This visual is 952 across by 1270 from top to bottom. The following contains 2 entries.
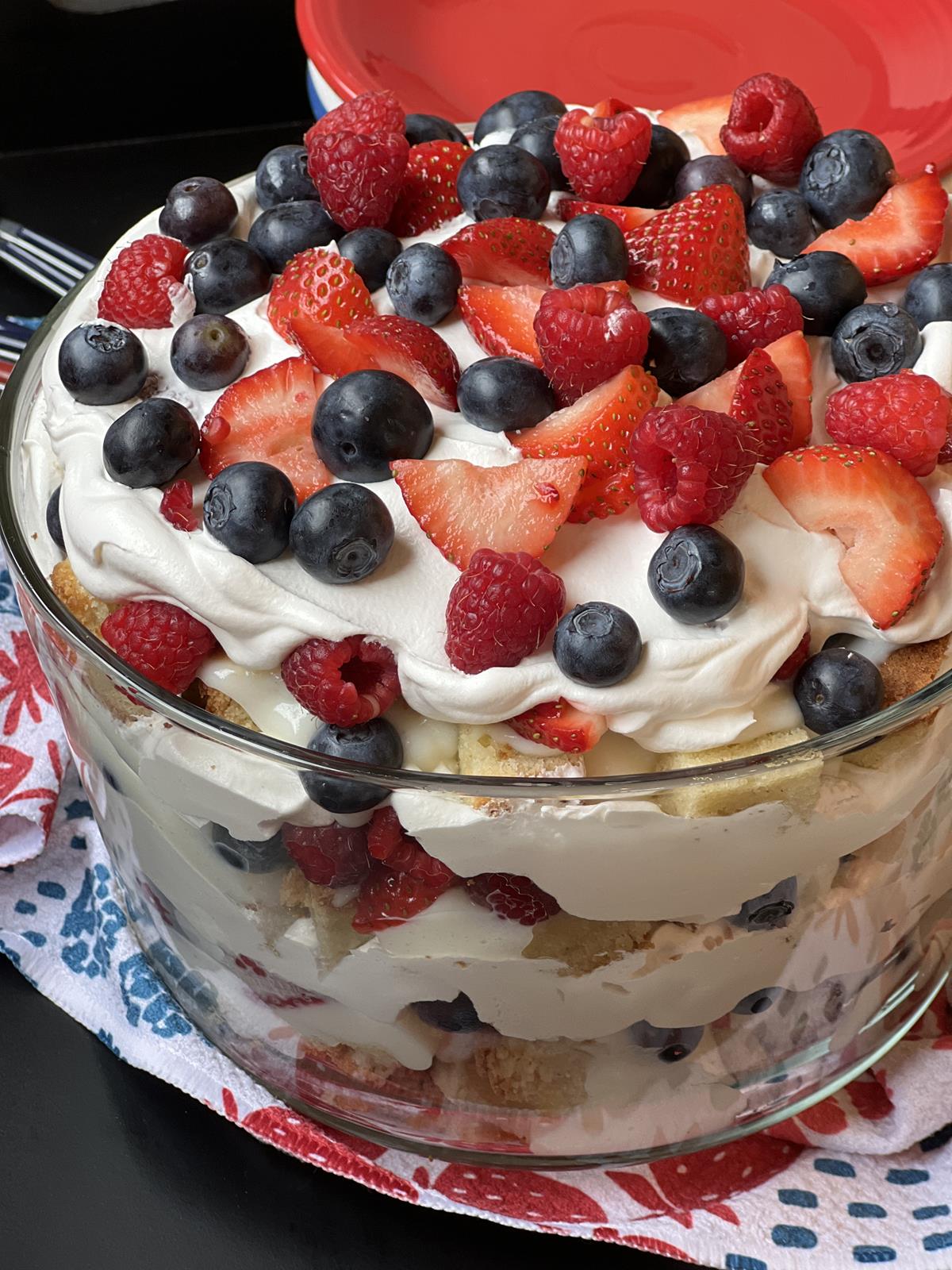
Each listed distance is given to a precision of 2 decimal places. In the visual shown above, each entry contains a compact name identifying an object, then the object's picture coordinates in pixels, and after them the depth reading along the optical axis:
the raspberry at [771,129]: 0.29
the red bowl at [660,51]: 0.48
